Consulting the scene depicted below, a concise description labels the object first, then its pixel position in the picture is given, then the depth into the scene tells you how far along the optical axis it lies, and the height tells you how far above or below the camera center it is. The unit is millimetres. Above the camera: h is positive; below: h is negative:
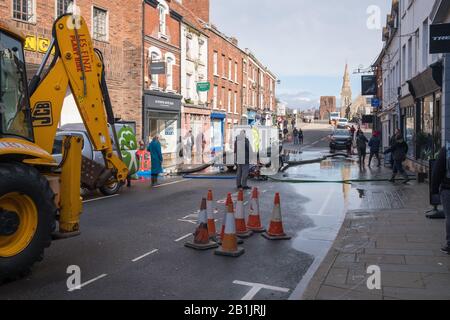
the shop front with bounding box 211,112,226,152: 39312 +930
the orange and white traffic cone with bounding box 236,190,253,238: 8156 -1480
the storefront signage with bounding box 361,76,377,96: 38344 +4417
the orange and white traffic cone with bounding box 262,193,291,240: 8242 -1513
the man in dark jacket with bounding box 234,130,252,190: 15047 -580
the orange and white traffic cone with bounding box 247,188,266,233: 8844 -1480
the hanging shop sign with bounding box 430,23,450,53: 10852 +2397
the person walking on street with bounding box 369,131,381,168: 25086 -271
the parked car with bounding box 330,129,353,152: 37281 -72
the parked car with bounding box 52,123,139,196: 12773 -166
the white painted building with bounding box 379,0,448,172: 16188 +2275
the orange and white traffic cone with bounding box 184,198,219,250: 7453 -1494
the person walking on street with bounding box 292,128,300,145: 52500 +370
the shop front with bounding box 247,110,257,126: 52088 +2707
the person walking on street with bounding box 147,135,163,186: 16344 -584
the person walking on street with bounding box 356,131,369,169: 25766 -328
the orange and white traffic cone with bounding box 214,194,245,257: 7094 -1483
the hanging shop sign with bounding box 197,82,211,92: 33781 +3887
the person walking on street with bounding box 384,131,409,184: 16844 -470
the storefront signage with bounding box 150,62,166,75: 26094 +4025
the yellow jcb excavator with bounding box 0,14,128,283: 5691 +55
